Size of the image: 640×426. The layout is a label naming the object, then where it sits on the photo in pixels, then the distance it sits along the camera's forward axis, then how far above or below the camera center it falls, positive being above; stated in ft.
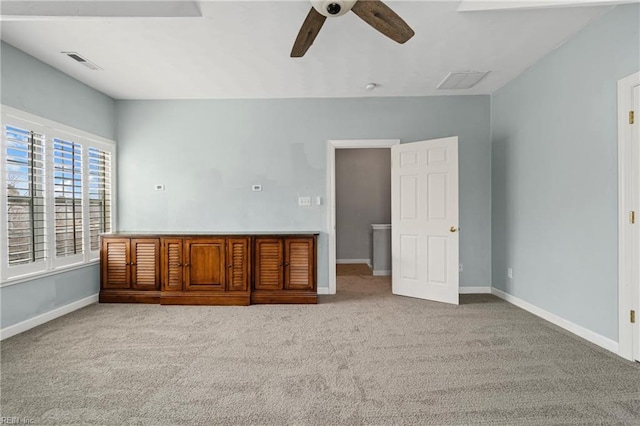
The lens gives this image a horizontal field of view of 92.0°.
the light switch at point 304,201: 14.20 +0.47
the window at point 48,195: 9.48 +0.63
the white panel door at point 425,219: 12.50 -0.35
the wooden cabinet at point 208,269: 12.35 -2.30
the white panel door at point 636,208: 7.52 +0.02
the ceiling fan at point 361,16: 6.03 +4.03
